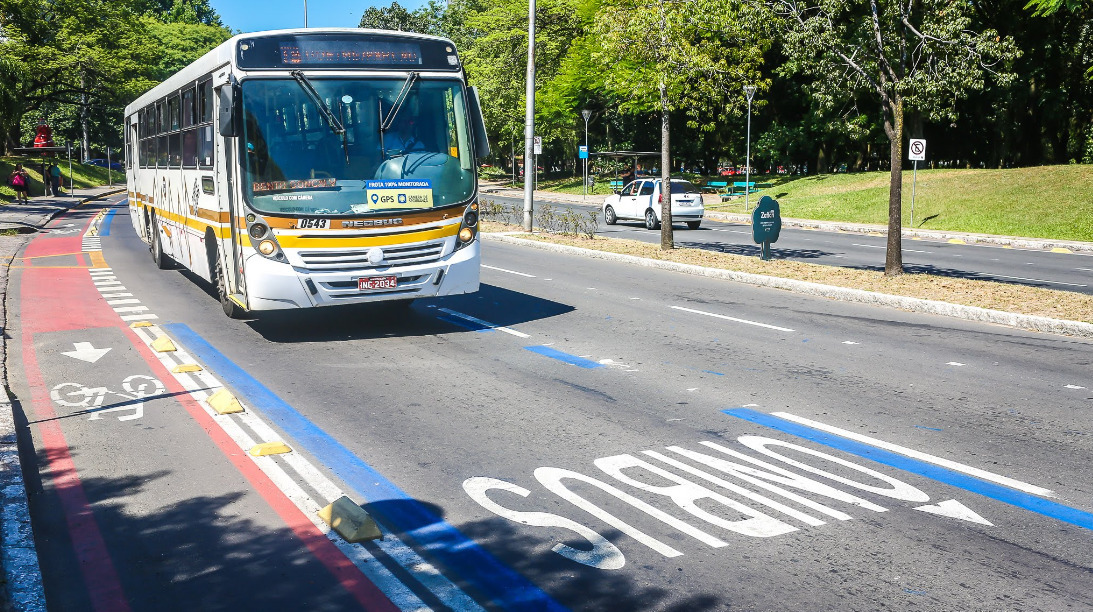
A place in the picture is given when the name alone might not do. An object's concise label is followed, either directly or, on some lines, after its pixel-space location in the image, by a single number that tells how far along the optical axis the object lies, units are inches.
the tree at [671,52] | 819.4
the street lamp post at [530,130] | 1069.4
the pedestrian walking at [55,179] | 2062.0
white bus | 434.3
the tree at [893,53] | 657.0
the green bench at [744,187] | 1987.0
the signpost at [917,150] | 1208.1
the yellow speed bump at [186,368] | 385.4
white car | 1278.3
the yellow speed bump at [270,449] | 273.9
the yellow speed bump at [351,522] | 210.7
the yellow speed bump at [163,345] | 429.4
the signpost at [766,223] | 781.9
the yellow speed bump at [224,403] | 319.9
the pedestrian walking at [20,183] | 1738.4
